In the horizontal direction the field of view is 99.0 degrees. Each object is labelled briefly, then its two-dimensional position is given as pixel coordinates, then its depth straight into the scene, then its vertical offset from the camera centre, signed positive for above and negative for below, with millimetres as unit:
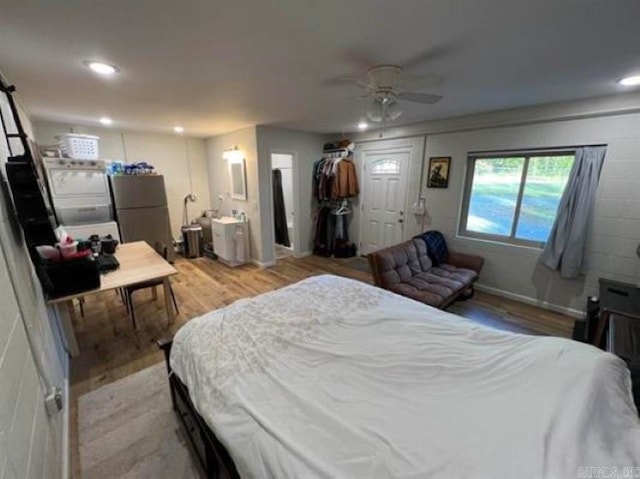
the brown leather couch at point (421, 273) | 2881 -1167
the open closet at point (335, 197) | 4988 -377
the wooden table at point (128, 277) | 2273 -865
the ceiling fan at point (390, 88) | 1936 +649
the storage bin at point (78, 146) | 3785 +426
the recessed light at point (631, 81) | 2183 +767
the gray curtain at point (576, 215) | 2844 -404
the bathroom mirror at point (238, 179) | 4723 -41
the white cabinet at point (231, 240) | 4727 -1086
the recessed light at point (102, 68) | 1945 +785
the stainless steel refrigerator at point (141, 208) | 4316 -502
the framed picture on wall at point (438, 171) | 3926 +71
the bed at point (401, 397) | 857 -875
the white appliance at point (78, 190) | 3725 -184
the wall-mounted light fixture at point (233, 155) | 4704 +378
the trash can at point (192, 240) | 5214 -1192
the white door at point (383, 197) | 4555 -361
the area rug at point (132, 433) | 1490 -1553
